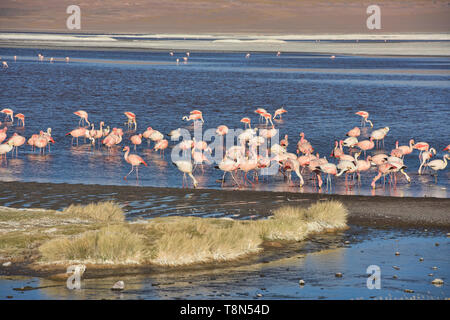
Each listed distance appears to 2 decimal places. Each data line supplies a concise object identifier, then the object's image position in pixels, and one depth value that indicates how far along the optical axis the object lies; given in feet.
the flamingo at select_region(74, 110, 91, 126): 110.01
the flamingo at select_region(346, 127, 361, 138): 97.60
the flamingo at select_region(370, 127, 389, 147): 96.05
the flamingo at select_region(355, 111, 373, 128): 114.93
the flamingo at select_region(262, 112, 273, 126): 113.69
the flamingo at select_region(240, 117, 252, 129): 107.76
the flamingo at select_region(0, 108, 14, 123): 114.05
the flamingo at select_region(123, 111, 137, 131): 106.22
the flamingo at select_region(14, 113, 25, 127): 110.73
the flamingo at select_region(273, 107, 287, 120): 119.72
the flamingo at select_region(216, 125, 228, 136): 97.25
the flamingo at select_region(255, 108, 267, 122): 113.50
